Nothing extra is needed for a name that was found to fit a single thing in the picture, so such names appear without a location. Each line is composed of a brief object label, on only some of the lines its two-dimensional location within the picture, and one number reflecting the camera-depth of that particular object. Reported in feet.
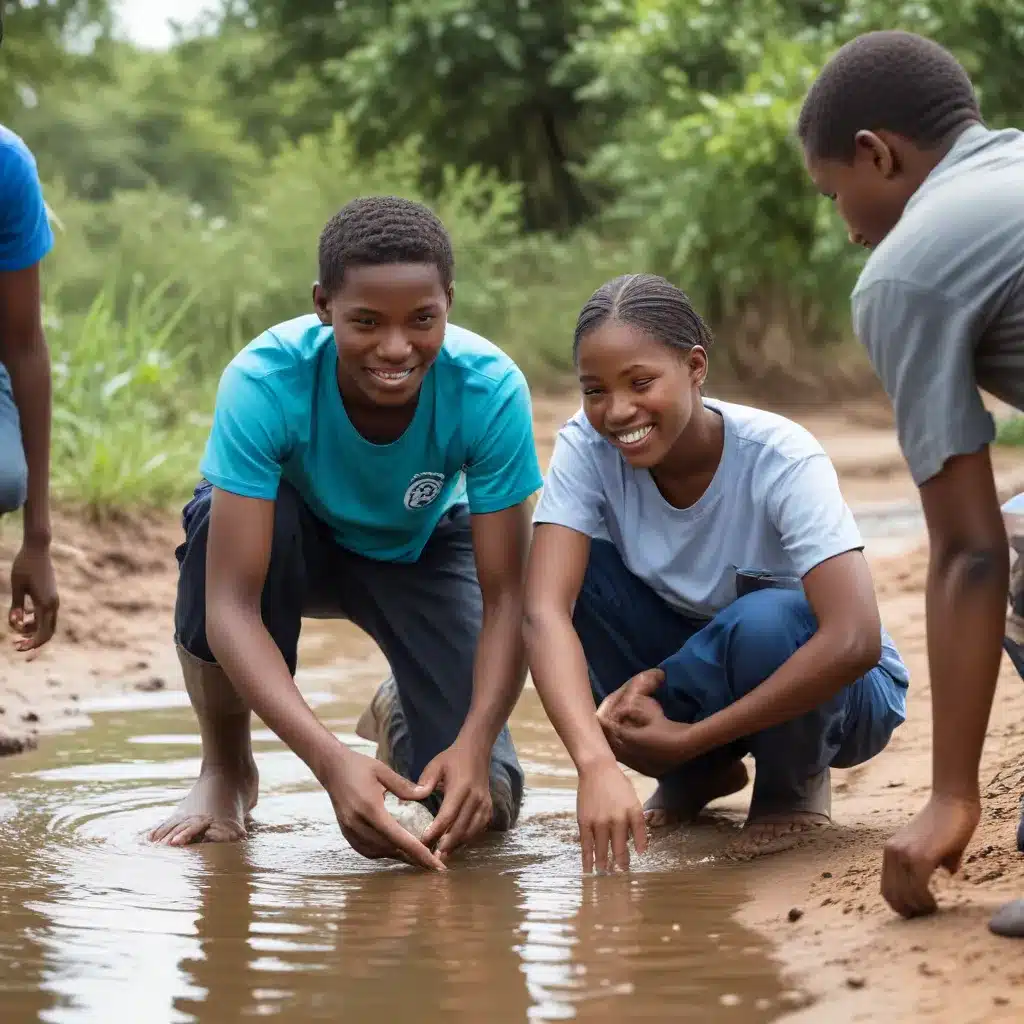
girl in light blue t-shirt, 9.42
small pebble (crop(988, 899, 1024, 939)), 6.98
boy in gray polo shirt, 7.14
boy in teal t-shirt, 9.79
